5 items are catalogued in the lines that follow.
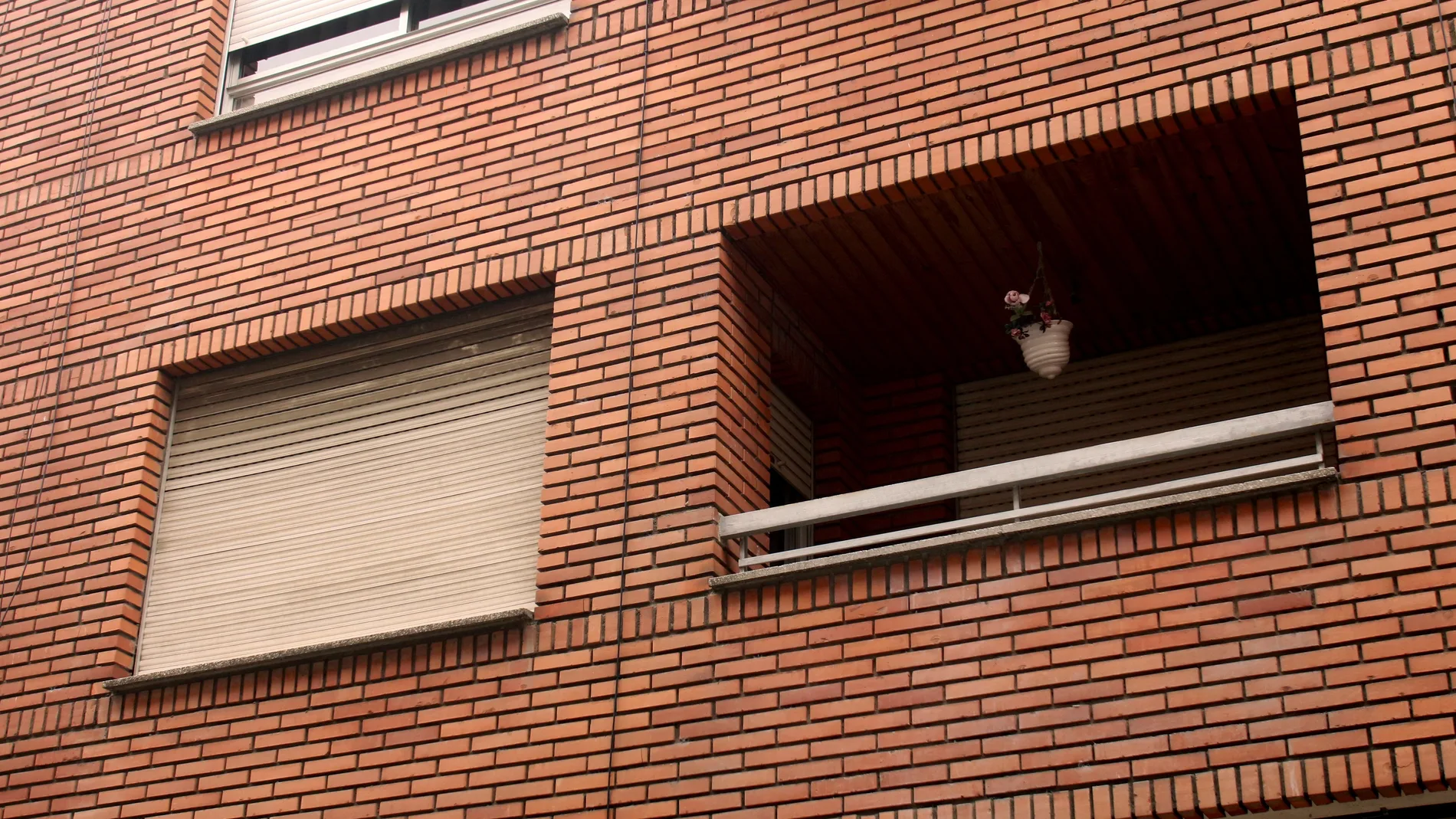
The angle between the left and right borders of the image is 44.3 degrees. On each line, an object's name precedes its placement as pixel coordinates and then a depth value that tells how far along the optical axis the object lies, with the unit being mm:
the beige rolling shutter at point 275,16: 11102
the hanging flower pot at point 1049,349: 9359
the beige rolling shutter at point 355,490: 9172
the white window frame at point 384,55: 10219
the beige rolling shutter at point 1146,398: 9656
